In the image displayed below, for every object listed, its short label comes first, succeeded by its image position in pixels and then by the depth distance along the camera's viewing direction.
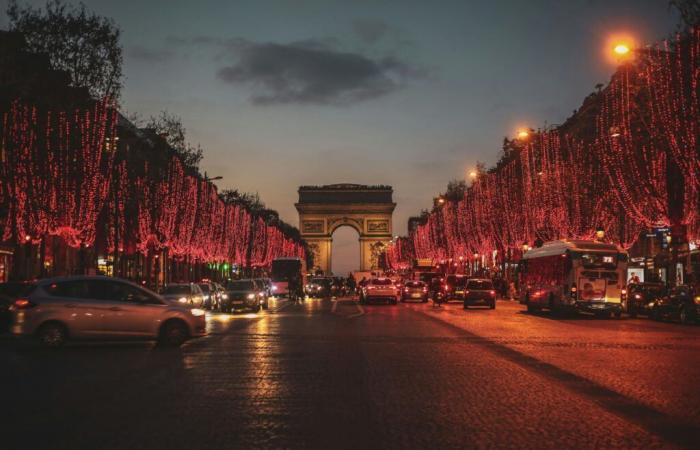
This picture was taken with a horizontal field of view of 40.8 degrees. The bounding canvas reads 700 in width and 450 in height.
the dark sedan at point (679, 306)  33.28
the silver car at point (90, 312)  19.80
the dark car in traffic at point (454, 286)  59.53
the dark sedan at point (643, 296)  38.97
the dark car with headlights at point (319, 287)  75.69
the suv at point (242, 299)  42.25
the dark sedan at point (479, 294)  47.59
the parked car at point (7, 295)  26.86
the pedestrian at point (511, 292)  73.75
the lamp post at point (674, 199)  39.84
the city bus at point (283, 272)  77.12
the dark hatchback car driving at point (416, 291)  61.06
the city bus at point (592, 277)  36.75
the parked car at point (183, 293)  38.84
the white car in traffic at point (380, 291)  55.03
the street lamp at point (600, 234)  50.41
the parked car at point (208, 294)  46.09
